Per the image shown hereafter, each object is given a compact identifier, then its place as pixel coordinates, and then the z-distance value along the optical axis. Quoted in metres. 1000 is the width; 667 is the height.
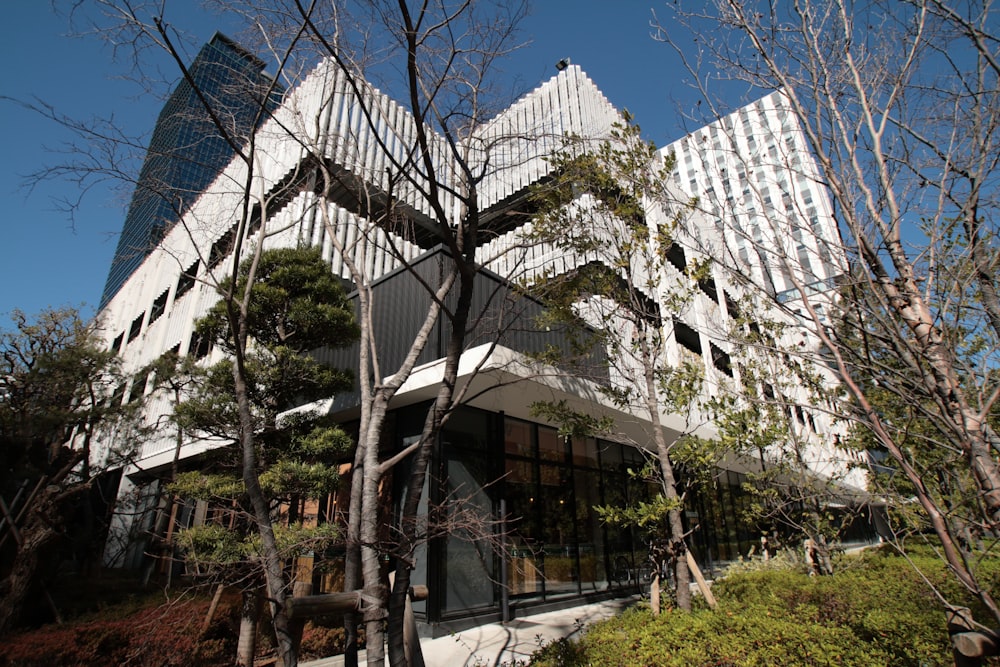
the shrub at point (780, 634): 3.61
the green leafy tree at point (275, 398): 6.18
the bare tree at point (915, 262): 2.22
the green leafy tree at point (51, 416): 10.14
